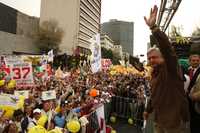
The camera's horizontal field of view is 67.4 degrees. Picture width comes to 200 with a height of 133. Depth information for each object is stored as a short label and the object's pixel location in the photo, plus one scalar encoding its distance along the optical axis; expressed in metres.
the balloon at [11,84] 4.61
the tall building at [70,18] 47.29
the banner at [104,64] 10.21
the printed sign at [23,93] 3.85
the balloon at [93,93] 4.32
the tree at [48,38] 33.77
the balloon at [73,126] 2.83
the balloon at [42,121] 2.92
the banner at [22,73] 4.79
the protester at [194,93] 1.68
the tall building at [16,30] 25.05
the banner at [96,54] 4.40
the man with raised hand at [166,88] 1.64
